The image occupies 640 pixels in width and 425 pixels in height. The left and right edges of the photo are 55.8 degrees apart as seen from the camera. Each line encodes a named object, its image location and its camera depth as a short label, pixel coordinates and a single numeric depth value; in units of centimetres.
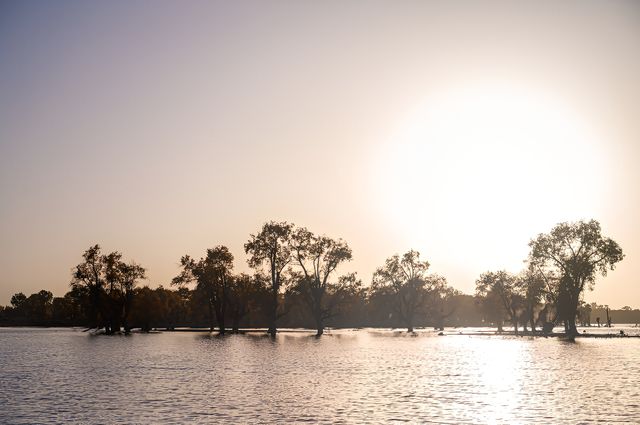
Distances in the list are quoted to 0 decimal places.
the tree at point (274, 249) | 12225
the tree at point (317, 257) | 12244
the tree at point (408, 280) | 14838
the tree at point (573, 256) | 10362
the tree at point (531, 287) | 12144
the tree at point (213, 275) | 13900
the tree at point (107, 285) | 13950
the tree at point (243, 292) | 12706
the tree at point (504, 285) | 13425
